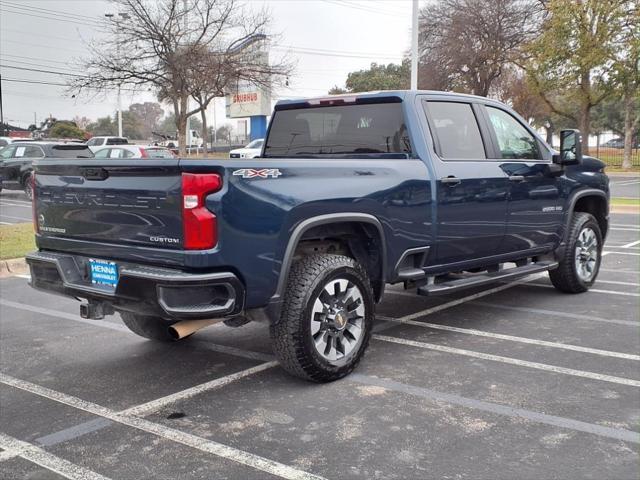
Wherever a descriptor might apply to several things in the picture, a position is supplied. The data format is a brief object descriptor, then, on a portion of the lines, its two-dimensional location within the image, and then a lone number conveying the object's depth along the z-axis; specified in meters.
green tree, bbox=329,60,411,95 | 58.15
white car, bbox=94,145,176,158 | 19.59
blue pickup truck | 3.73
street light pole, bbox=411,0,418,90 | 18.36
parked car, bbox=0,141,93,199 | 20.78
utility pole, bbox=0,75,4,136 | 46.44
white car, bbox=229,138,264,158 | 25.76
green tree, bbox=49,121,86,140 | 52.78
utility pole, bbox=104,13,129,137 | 22.84
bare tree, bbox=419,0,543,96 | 37.03
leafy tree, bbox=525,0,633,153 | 29.23
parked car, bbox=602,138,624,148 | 86.66
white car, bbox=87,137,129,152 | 32.44
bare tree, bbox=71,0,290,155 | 23.08
